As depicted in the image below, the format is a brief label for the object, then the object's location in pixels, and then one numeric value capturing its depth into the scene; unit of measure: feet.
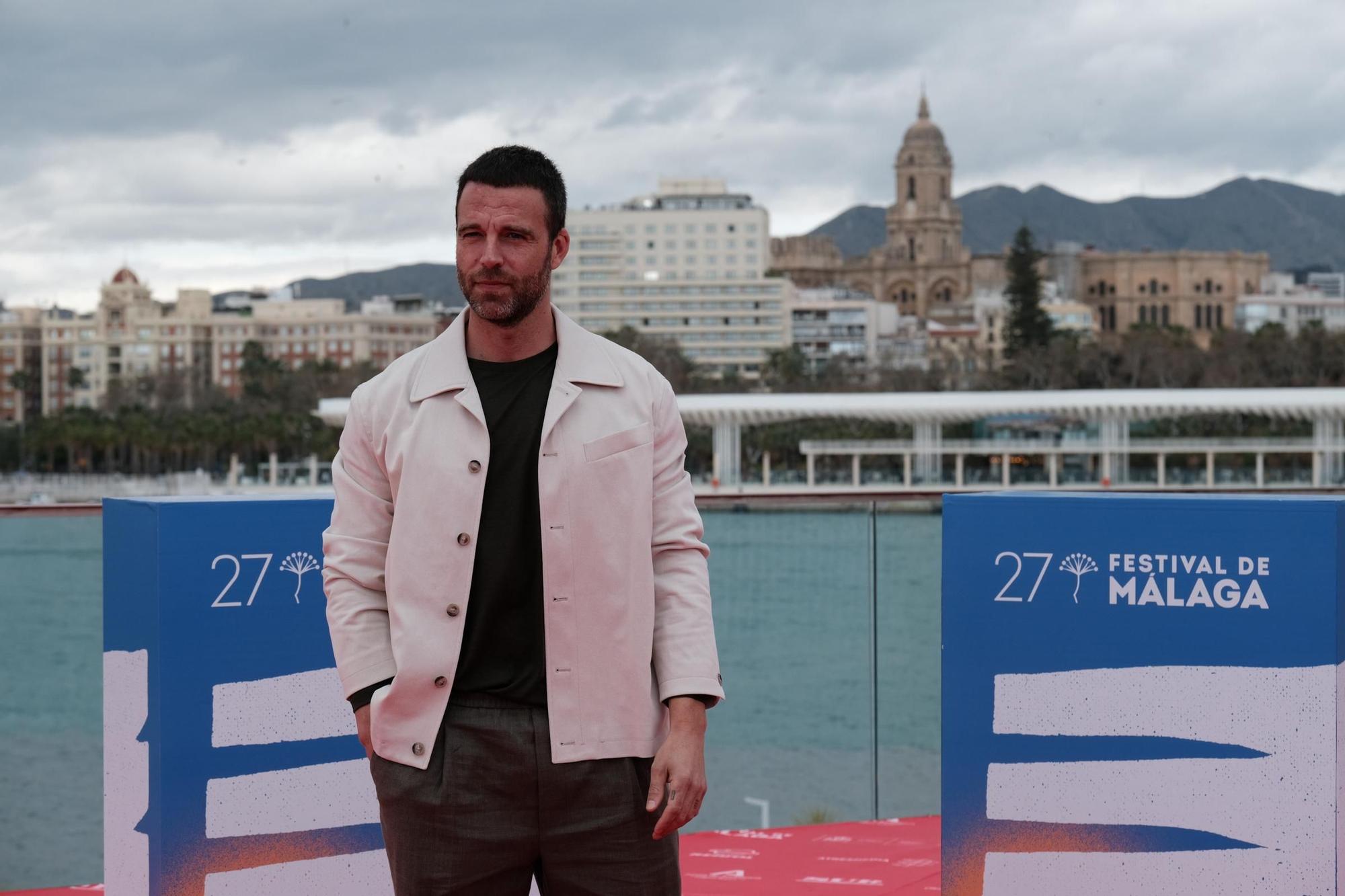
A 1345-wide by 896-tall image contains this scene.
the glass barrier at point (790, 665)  15.30
